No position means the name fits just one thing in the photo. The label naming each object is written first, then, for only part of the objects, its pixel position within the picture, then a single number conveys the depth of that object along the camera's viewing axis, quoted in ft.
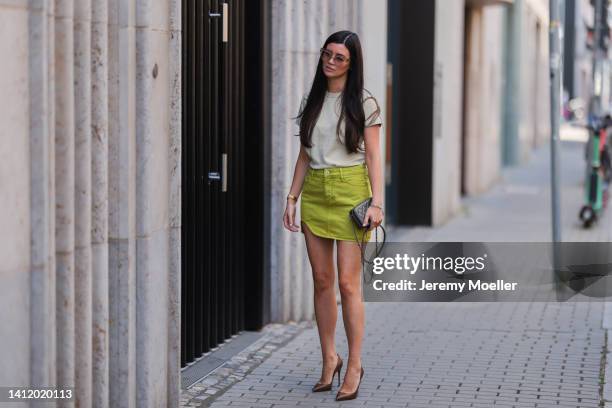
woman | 34.51
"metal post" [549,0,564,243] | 52.61
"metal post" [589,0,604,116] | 87.32
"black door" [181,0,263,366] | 38.59
